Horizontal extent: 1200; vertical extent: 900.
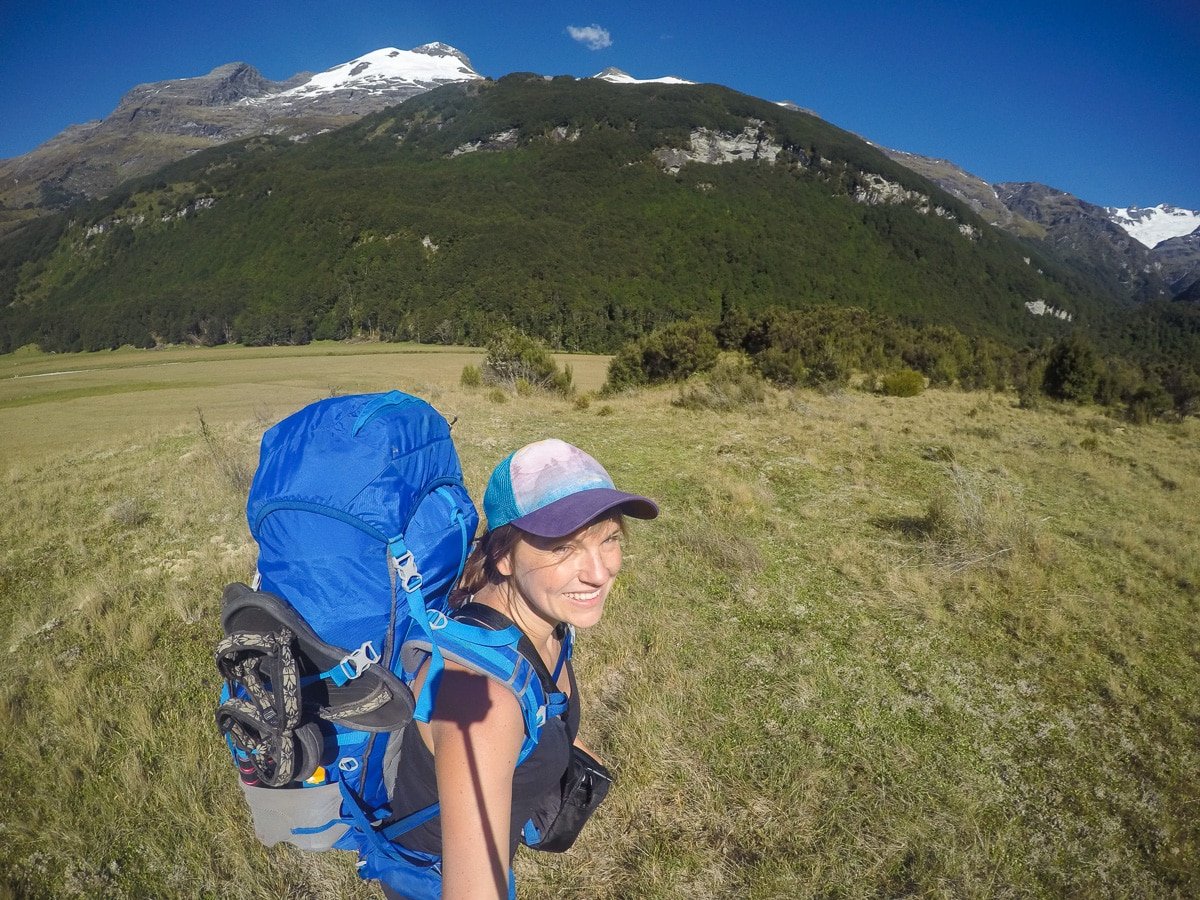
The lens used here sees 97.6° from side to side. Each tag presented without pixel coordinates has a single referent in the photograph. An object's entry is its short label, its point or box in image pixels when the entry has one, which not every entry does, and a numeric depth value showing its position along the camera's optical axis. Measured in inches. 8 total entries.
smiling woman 47.0
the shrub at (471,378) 754.2
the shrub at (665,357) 810.8
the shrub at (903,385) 669.9
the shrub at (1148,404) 563.8
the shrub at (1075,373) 661.3
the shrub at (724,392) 539.8
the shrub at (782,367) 718.5
